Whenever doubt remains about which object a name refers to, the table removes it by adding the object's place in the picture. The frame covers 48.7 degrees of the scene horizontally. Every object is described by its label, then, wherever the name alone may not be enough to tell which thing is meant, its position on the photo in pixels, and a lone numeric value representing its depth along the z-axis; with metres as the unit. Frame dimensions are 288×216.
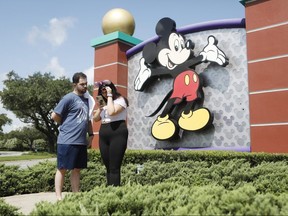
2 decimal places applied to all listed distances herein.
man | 3.99
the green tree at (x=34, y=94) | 34.59
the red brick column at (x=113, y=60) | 11.51
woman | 4.04
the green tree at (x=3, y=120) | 46.26
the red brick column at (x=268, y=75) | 7.77
